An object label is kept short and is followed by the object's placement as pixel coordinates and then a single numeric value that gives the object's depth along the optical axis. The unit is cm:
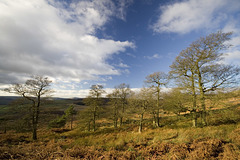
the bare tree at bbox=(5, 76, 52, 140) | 1444
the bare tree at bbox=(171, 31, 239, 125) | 957
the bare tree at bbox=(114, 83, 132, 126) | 2509
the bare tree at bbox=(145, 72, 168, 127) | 1827
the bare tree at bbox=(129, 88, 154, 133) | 1423
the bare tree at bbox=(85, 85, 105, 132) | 2056
